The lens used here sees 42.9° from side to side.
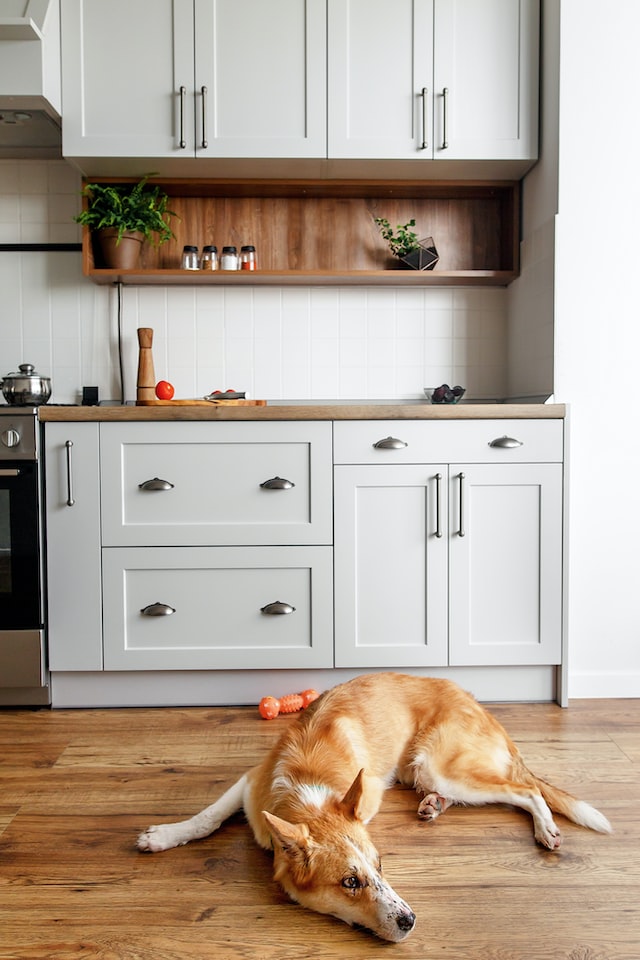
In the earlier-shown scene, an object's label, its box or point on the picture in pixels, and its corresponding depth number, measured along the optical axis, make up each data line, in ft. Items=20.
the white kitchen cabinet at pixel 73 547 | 8.89
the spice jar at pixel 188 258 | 10.61
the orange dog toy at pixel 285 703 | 8.68
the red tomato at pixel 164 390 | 10.52
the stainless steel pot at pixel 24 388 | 9.31
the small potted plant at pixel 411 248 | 10.64
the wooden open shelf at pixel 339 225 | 10.94
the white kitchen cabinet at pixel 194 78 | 9.66
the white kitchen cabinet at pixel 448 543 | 9.02
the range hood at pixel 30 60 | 9.09
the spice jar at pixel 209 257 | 10.61
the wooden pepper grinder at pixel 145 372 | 10.61
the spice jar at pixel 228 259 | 10.55
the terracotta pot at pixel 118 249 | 10.40
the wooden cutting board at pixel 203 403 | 9.20
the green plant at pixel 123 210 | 10.20
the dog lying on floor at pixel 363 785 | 4.86
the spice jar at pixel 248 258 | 10.70
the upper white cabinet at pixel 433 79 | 9.76
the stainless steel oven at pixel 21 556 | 8.80
